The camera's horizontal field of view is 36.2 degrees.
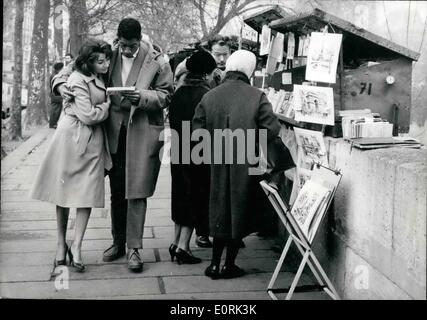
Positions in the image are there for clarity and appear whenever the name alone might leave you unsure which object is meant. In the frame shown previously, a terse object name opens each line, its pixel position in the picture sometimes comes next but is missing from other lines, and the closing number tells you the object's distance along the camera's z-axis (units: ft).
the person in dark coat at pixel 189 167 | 17.93
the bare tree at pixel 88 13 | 19.69
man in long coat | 17.31
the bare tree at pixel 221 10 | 22.41
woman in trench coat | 16.70
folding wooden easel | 14.01
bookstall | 14.60
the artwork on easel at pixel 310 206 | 14.07
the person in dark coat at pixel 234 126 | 16.08
